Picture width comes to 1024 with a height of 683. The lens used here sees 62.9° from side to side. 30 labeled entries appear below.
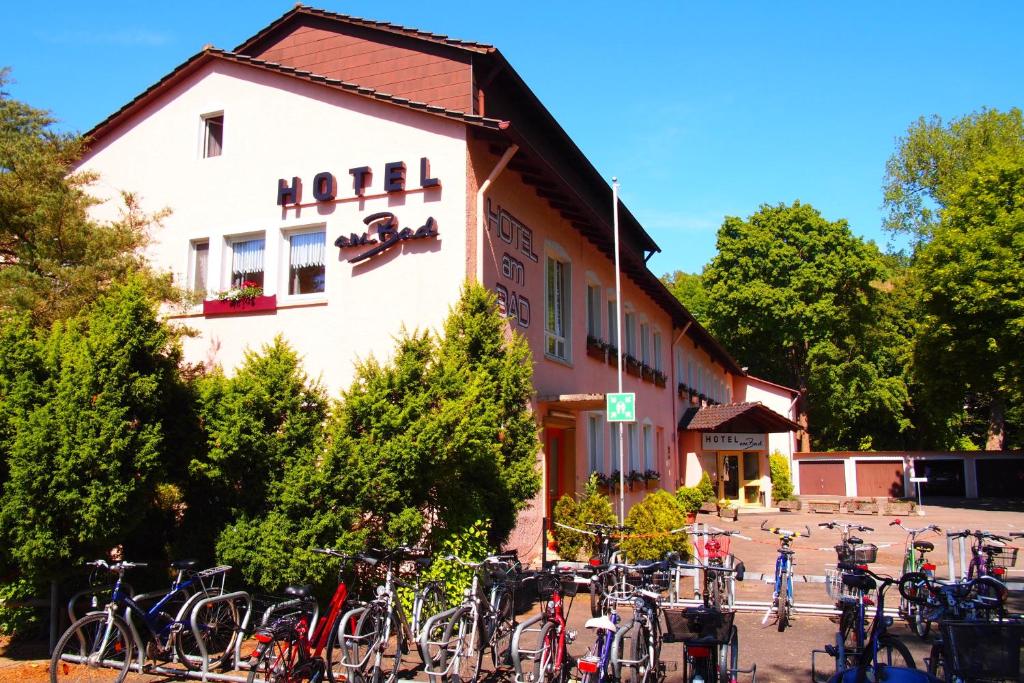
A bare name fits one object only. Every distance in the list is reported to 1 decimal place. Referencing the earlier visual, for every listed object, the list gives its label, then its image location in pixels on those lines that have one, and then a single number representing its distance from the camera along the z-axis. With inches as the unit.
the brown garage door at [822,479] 1705.2
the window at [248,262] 488.7
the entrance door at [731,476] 1350.9
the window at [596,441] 621.0
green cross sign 459.5
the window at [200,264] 502.3
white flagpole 558.6
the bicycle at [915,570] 342.3
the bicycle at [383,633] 258.1
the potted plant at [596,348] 623.2
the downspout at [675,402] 992.9
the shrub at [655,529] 457.7
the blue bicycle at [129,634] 273.1
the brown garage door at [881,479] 1653.5
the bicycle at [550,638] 249.9
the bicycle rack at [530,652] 242.5
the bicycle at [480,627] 264.1
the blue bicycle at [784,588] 355.3
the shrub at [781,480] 1419.8
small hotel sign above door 1170.6
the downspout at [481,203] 436.8
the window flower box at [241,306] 471.2
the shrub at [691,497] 994.3
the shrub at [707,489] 1090.1
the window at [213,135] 516.1
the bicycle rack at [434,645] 254.4
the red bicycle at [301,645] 247.0
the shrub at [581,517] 478.3
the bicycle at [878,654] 155.0
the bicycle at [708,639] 206.1
